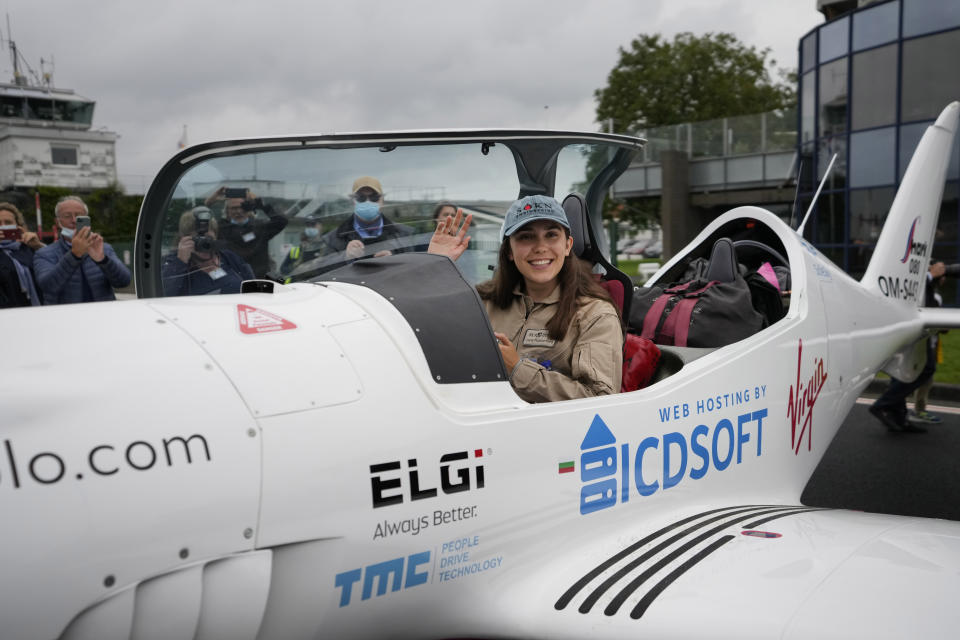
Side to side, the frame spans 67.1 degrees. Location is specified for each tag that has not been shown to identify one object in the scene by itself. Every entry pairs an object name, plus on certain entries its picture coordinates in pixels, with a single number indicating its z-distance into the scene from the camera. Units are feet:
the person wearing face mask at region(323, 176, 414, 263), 8.99
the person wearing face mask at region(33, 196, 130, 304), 14.78
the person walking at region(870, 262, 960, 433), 17.95
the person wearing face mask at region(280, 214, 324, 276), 9.02
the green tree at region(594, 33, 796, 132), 103.30
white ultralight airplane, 4.51
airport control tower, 166.20
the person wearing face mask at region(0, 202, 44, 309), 15.23
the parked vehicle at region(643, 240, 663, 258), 183.62
